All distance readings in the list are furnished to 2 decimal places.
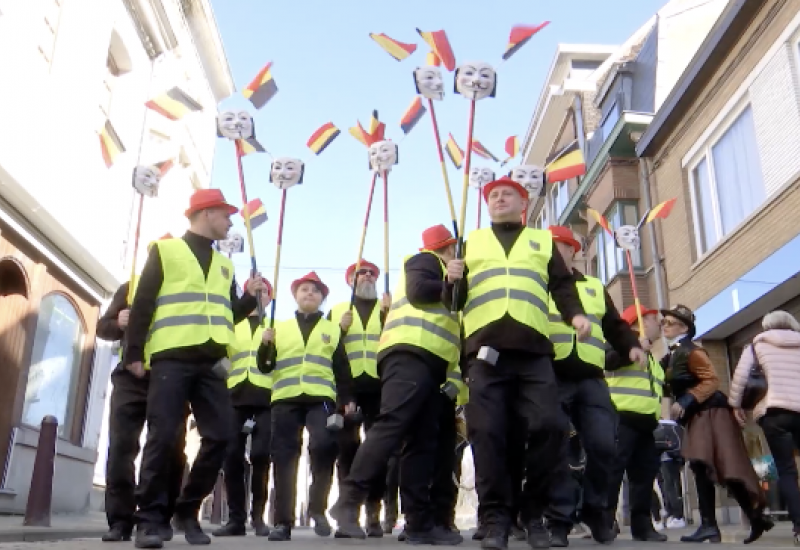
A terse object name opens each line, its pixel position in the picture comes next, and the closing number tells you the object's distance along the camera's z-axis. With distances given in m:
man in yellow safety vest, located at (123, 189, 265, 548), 4.71
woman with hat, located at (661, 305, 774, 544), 6.25
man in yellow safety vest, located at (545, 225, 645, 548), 5.62
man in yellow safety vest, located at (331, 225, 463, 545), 4.95
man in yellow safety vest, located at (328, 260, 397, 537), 7.21
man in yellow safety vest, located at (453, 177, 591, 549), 4.52
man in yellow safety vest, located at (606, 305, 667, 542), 6.45
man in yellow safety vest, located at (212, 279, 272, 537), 7.32
